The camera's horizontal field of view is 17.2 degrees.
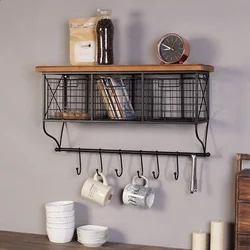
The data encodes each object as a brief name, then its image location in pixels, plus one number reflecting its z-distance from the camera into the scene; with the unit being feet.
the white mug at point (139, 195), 12.53
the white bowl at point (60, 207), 13.10
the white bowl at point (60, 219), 13.10
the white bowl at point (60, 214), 13.10
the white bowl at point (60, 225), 13.08
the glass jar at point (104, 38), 12.45
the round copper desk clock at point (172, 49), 11.87
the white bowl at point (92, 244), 12.79
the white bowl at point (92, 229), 12.83
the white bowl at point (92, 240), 12.76
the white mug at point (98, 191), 12.81
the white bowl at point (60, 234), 13.09
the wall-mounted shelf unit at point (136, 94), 12.16
